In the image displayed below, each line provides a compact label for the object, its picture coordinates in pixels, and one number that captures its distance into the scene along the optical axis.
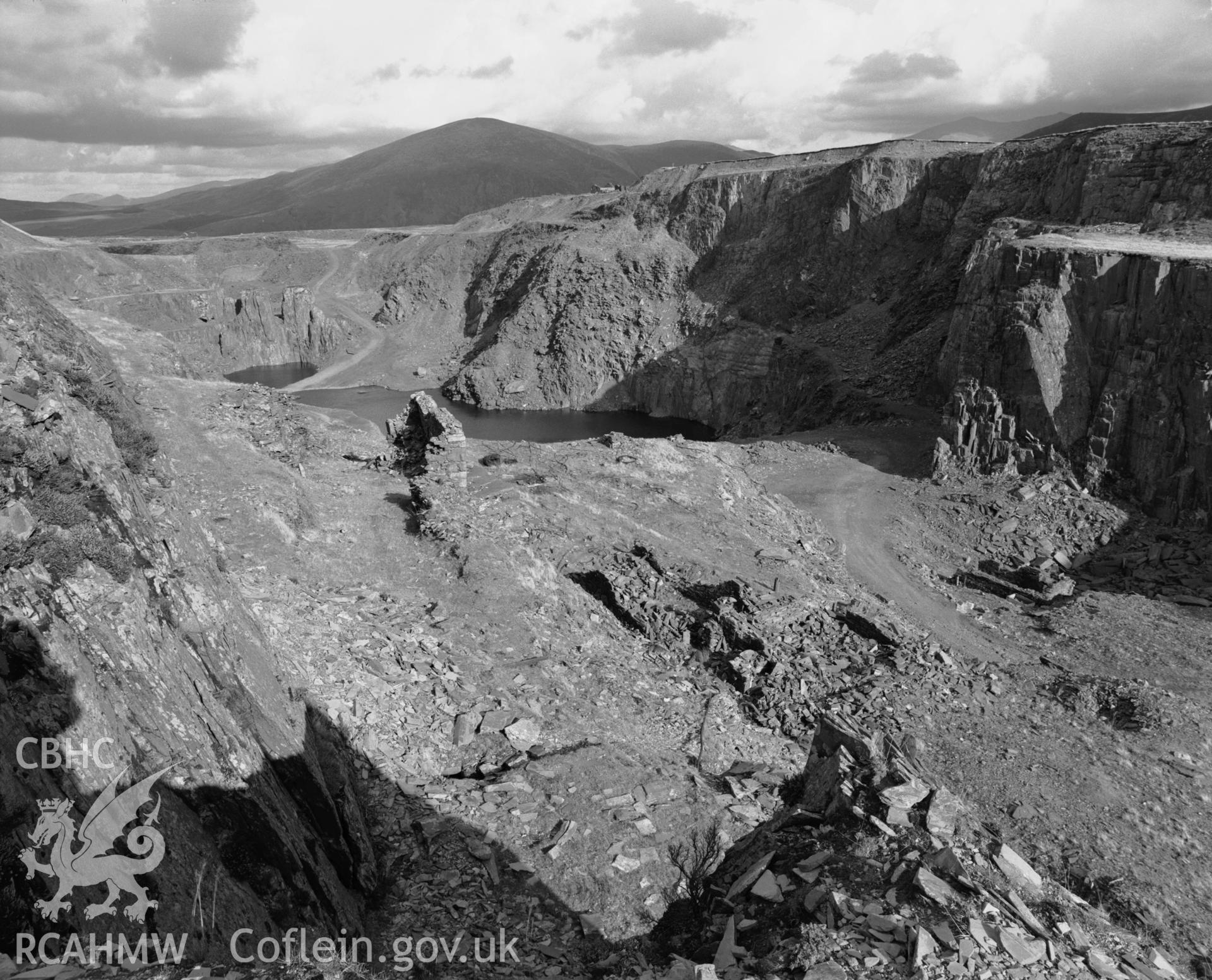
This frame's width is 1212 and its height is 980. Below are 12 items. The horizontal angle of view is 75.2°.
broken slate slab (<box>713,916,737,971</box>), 8.96
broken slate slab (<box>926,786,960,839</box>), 11.16
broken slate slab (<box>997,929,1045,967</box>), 8.66
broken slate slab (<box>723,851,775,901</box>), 10.77
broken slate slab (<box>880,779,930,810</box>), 11.49
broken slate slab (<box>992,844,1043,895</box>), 10.82
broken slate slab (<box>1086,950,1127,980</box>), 9.08
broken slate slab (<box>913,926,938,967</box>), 8.26
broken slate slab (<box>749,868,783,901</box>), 10.21
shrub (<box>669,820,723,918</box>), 11.38
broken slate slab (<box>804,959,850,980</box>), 8.12
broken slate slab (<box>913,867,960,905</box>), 9.28
